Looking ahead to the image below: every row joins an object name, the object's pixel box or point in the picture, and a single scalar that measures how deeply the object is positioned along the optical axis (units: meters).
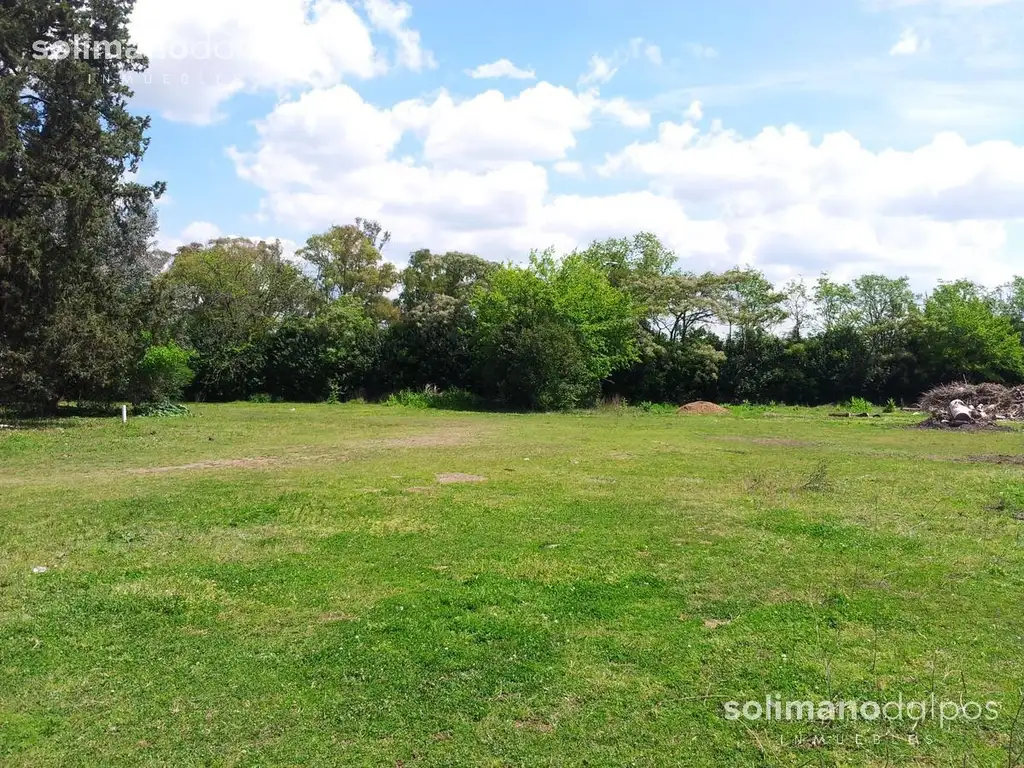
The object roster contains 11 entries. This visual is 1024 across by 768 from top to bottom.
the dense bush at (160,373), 26.33
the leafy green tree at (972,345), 34.97
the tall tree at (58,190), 19.78
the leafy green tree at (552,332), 31.06
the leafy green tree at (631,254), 42.75
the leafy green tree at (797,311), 41.88
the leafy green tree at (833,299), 42.06
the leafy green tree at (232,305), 38.22
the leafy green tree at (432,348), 37.38
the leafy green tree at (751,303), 39.59
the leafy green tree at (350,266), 51.47
